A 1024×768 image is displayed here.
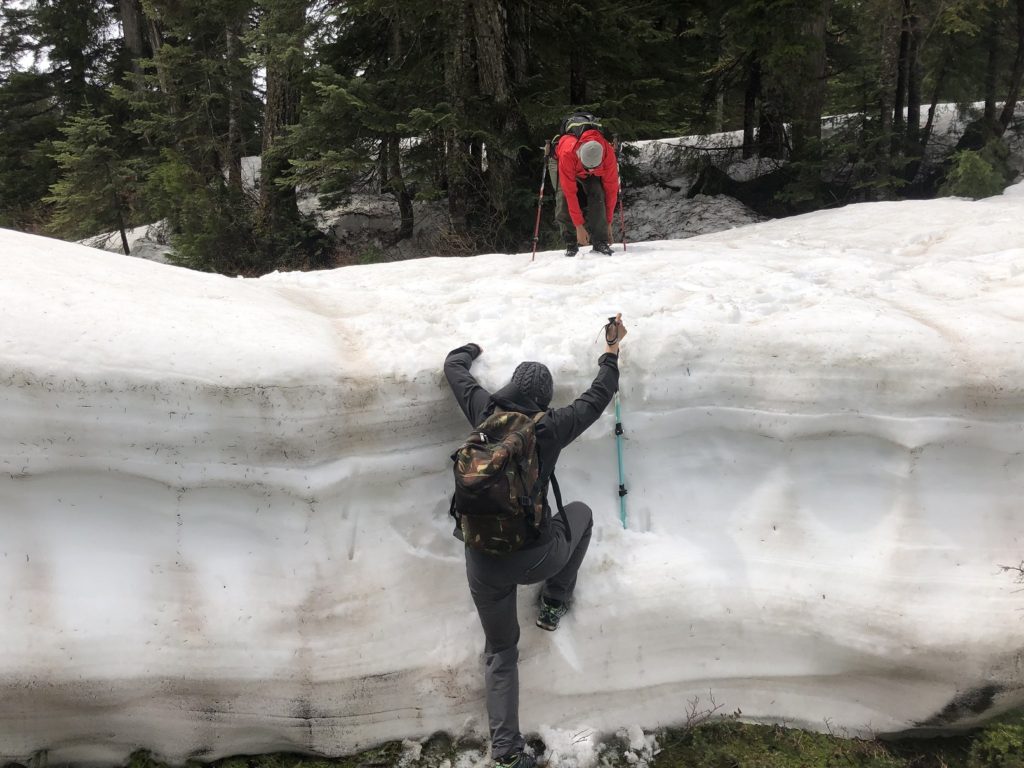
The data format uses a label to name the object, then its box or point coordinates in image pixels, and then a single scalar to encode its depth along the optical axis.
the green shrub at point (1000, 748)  3.66
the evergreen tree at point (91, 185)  13.77
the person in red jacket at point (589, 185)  7.28
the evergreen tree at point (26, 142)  20.20
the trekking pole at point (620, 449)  4.37
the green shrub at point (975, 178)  9.63
